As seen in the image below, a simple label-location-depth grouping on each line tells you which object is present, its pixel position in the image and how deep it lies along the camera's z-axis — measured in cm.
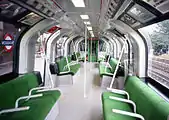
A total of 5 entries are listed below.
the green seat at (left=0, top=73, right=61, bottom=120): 184
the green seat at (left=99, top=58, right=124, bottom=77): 417
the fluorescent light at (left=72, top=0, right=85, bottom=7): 206
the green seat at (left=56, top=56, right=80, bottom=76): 469
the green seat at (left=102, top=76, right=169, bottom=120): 145
